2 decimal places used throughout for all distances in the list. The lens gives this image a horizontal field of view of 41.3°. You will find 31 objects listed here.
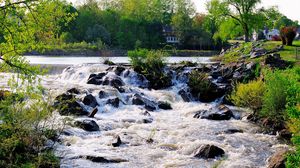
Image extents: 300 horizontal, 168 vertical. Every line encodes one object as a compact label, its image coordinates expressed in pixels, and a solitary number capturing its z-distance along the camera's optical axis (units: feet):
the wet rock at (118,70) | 88.74
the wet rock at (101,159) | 38.29
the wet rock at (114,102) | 66.95
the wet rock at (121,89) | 75.66
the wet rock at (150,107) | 67.88
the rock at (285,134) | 48.81
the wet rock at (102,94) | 70.34
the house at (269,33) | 378.12
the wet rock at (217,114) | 60.61
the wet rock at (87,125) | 50.36
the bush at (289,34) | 120.00
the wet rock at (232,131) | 52.54
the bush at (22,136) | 30.04
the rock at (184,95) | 76.73
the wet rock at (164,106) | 70.23
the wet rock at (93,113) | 58.85
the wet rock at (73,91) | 71.11
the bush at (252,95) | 57.98
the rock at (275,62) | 78.79
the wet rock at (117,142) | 44.02
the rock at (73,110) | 56.47
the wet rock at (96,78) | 83.94
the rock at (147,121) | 57.47
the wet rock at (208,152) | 40.68
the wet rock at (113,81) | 82.38
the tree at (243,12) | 163.36
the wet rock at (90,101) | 65.16
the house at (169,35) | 309.42
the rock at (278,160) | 35.24
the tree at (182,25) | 261.24
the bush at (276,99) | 50.90
